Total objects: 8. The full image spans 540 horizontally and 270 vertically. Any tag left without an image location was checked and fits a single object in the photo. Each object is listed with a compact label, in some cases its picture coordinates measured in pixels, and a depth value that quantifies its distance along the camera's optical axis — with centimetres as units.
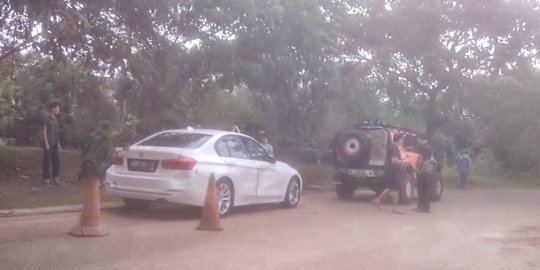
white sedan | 1041
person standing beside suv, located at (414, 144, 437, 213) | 1405
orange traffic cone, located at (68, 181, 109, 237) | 892
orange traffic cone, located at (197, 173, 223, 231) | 986
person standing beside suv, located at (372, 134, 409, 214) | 1432
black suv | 1526
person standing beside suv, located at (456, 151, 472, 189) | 2272
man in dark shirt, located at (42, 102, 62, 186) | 1304
